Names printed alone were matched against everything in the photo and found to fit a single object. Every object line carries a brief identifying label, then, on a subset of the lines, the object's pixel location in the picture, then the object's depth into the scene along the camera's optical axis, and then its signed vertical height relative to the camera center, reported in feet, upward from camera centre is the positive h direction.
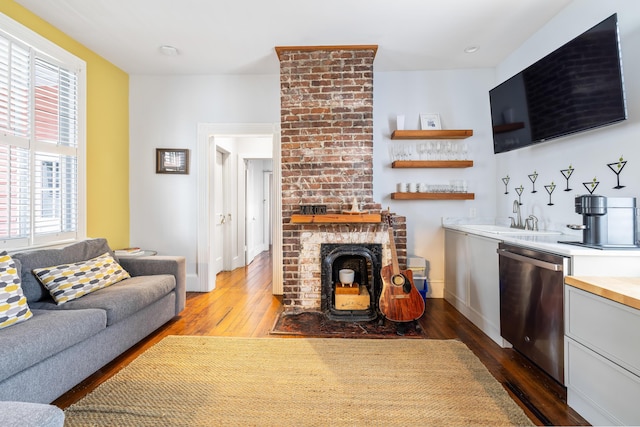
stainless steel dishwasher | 5.99 -1.94
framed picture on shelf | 11.93 +3.60
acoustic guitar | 8.72 -2.34
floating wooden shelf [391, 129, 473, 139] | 11.47 +3.05
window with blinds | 7.79 +2.01
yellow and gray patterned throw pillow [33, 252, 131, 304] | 7.13 -1.51
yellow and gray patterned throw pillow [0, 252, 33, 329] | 5.74 -1.56
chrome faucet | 10.16 -0.05
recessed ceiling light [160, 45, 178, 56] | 10.35 +5.66
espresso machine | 6.02 -0.11
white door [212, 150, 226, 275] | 15.39 +0.19
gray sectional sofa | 5.08 -2.17
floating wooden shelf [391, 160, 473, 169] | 11.66 +1.96
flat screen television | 6.27 +3.00
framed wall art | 12.60 +2.25
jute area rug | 5.27 -3.40
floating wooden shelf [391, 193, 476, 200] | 11.66 +0.72
